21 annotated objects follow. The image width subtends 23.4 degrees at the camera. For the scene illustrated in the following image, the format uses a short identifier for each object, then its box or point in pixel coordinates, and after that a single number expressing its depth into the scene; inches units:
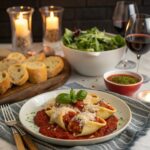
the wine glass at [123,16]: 62.6
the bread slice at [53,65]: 55.7
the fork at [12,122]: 37.7
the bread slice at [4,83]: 49.3
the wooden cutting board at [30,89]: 49.3
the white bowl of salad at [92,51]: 54.9
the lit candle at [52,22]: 68.7
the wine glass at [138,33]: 53.6
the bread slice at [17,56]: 59.5
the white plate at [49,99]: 37.4
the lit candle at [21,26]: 67.2
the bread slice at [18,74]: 51.9
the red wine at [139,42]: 53.6
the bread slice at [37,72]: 52.7
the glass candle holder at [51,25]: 68.7
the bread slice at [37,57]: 58.6
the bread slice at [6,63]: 56.2
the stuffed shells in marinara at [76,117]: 38.3
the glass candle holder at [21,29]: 67.2
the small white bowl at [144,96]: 49.6
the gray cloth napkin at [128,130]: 37.9
